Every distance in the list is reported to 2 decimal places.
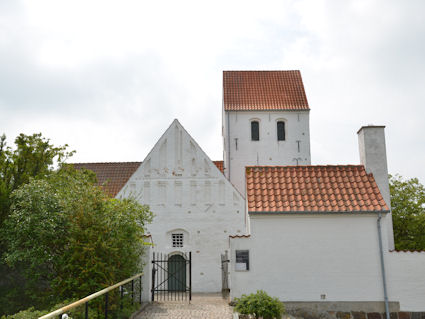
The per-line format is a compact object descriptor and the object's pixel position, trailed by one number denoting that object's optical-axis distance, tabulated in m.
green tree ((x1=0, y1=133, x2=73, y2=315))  15.29
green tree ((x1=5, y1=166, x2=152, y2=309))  13.59
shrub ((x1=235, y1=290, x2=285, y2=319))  13.53
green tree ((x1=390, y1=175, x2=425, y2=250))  26.36
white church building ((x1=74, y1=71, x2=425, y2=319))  16.41
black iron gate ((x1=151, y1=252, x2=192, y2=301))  23.40
